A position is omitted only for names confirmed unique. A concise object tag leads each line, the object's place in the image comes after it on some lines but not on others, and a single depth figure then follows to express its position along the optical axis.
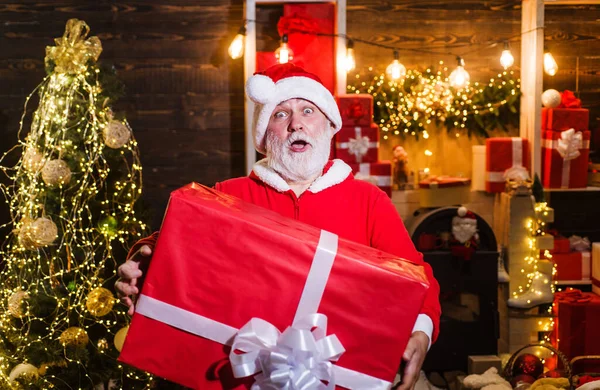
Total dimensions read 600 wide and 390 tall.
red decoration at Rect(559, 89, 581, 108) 4.44
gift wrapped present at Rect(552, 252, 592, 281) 4.56
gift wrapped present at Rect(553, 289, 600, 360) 4.14
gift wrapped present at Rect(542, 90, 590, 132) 4.40
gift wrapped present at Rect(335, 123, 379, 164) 4.20
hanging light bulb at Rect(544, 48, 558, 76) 4.34
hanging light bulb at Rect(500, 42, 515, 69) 4.22
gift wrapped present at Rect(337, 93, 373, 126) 4.16
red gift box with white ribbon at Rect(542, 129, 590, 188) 4.38
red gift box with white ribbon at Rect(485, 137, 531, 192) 4.36
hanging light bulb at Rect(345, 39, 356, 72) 4.21
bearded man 2.18
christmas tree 3.41
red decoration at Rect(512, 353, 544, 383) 3.53
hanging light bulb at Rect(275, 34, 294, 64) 4.09
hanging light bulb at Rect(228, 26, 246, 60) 4.18
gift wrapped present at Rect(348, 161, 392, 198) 4.22
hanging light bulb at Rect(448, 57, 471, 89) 4.23
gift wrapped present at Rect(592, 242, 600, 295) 4.46
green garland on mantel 4.47
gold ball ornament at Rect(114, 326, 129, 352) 3.31
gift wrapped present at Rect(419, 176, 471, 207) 4.31
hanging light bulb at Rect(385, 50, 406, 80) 4.27
